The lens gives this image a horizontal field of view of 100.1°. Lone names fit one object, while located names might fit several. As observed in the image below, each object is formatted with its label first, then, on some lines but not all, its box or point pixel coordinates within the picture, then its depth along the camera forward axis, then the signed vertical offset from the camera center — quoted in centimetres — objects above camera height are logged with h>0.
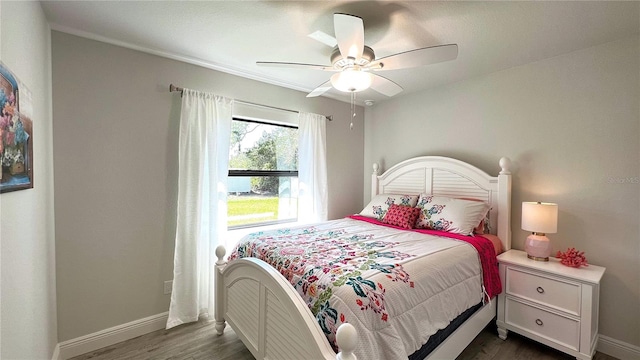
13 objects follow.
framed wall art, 106 +16
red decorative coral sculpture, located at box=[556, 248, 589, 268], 202 -63
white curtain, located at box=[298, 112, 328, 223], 326 +7
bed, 126 -70
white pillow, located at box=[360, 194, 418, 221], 291 -31
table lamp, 211 -39
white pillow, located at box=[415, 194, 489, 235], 240 -36
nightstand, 186 -95
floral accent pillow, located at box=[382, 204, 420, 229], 266 -42
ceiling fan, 147 +74
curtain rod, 237 +75
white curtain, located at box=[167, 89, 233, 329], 238 -26
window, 293 +0
